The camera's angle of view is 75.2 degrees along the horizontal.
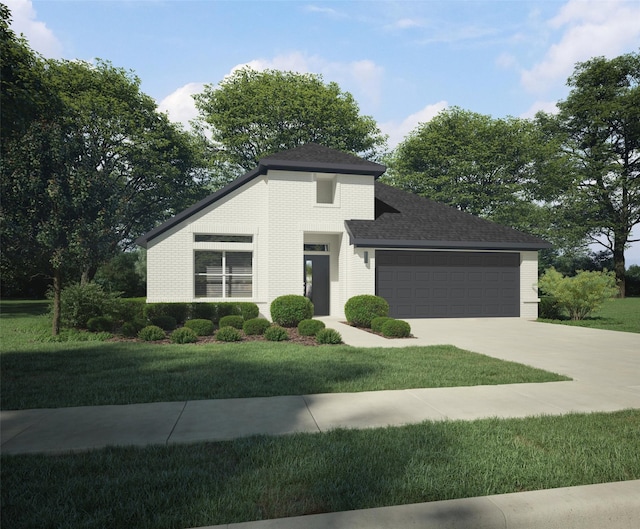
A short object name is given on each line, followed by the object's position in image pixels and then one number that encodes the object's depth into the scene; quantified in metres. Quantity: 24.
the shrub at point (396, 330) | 12.02
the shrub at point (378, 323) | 12.88
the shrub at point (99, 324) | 12.42
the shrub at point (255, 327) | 12.20
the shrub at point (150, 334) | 11.25
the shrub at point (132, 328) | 11.78
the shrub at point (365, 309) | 14.38
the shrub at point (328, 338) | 10.82
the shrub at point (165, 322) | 13.40
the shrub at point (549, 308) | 18.39
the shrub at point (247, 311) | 15.17
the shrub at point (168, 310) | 14.30
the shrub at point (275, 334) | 11.42
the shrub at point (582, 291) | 16.62
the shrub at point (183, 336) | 10.98
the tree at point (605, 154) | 33.91
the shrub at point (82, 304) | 12.45
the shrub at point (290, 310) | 14.18
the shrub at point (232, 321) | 13.13
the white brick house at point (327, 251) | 16.89
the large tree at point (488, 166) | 35.50
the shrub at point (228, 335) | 11.31
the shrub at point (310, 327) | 12.03
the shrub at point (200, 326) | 12.02
